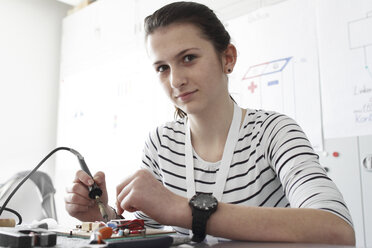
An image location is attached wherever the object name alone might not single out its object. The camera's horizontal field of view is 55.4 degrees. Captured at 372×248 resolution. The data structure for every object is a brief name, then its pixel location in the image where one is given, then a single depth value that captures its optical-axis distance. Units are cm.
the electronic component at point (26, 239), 48
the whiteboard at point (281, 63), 150
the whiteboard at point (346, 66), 135
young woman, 63
